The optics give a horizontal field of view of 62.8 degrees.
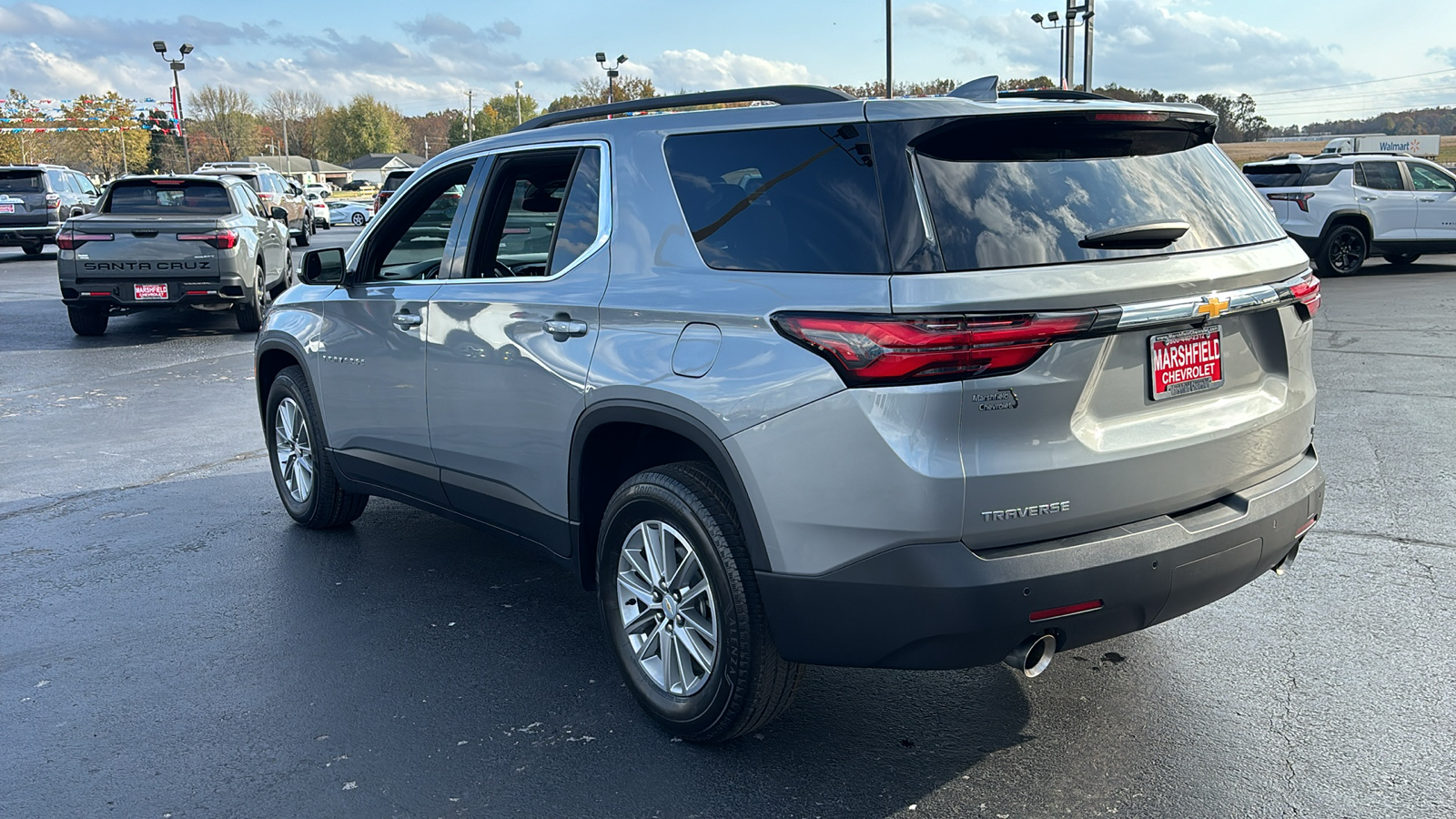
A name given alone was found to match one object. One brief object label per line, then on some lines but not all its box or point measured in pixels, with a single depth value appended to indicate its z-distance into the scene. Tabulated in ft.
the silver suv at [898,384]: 9.49
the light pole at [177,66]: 185.88
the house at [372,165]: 501.97
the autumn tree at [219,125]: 431.43
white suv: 60.85
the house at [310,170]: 424.46
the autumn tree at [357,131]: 566.77
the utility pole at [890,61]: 118.83
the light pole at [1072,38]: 99.61
